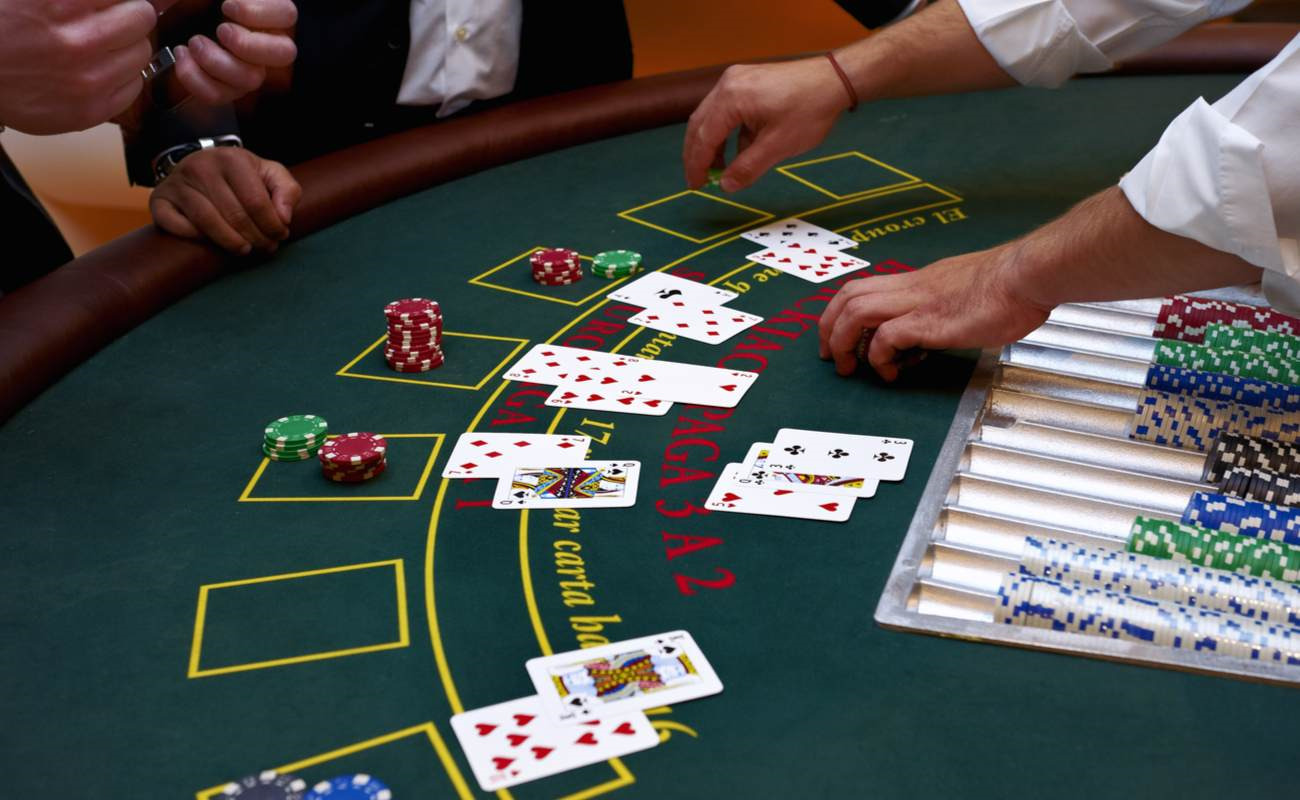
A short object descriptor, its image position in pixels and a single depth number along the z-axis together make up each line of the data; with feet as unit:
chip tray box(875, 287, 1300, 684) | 4.56
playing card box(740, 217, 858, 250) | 8.33
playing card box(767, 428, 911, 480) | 5.63
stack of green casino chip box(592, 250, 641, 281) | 7.82
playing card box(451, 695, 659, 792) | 3.84
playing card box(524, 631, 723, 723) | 4.11
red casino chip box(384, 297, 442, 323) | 6.72
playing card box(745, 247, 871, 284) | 7.95
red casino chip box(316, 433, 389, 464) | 5.54
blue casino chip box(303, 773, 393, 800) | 3.74
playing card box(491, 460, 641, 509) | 5.40
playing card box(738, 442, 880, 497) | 5.45
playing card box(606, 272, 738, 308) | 7.54
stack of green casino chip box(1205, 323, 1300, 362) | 6.41
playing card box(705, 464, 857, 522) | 5.30
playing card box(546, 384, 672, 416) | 6.28
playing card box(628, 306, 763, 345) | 7.14
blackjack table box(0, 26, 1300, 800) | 3.95
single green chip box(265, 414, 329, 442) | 5.80
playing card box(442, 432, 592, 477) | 5.69
